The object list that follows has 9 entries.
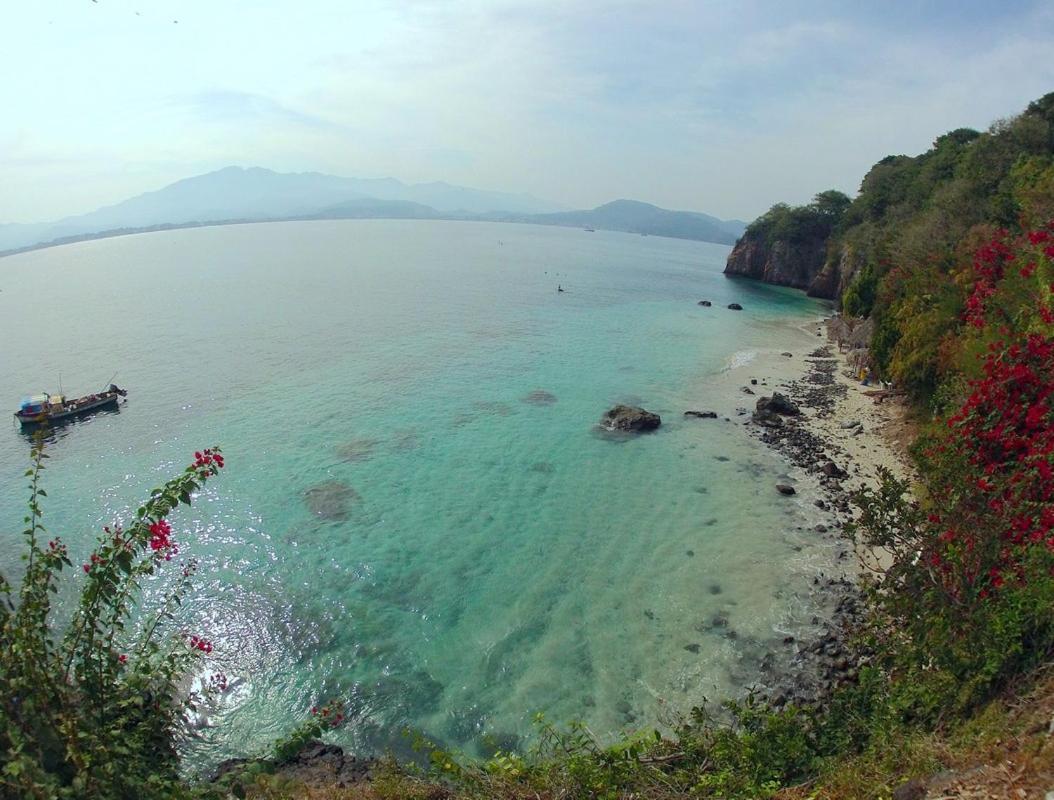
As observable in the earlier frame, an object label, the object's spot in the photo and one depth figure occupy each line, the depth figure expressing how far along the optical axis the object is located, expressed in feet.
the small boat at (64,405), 122.83
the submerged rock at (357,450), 102.68
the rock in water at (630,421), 114.01
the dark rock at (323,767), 44.16
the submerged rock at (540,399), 131.23
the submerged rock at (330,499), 84.58
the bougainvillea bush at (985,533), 29.35
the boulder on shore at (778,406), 119.85
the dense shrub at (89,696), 18.44
